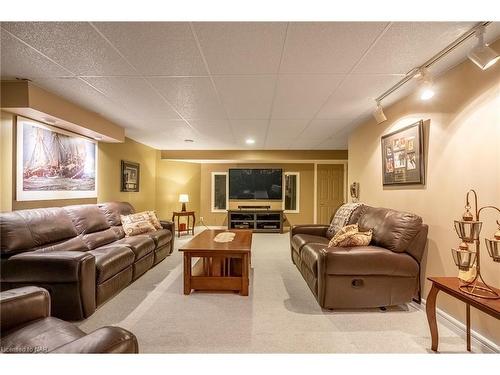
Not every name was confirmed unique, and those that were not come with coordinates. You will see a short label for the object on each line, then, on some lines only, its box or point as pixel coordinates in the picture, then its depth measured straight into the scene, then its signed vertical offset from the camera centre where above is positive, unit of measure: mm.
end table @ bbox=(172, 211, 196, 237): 6137 -786
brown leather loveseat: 2268 -801
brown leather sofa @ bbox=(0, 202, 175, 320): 2072 -729
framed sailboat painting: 2660 +301
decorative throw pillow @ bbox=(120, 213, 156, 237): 3688 -613
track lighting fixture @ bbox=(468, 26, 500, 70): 1581 +921
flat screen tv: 7238 +159
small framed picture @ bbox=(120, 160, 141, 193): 4703 +218
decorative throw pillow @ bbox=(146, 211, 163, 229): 4148 -599
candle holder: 1562 -463
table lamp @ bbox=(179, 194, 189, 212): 6426 -336
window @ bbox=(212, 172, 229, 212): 7590 -128
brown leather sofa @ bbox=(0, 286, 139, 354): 999 -754
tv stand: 6977 -949
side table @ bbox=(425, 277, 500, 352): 1412 -706
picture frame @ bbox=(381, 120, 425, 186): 2506 +377
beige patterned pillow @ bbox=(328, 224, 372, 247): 2539 -557
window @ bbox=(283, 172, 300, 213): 7387 -173
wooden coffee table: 2709 -993
